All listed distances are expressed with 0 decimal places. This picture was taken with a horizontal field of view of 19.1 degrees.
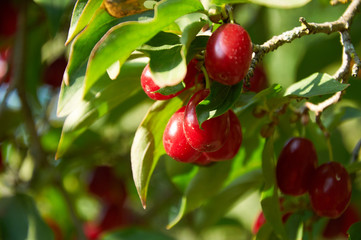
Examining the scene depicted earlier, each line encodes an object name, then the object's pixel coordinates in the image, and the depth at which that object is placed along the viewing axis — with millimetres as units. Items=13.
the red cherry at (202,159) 335
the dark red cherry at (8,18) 468
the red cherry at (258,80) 412
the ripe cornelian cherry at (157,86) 313
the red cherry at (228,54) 297
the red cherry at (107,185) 544
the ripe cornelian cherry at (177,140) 317
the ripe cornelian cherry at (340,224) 428
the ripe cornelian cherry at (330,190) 343
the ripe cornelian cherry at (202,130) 309
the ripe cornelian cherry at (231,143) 324
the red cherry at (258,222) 387
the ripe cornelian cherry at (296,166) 344
